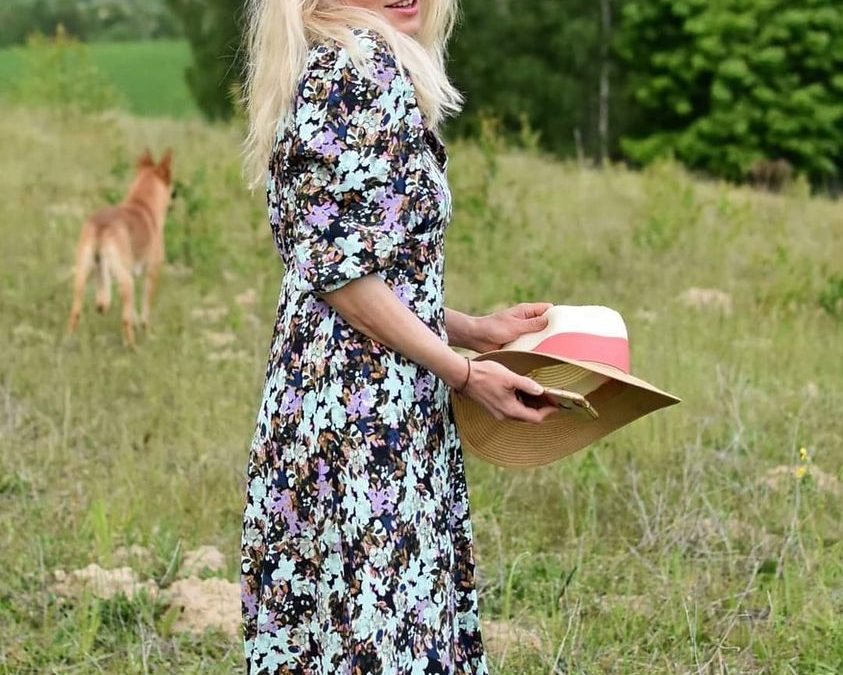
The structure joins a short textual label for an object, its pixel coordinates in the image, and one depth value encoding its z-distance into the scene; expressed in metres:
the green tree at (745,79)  25.56
